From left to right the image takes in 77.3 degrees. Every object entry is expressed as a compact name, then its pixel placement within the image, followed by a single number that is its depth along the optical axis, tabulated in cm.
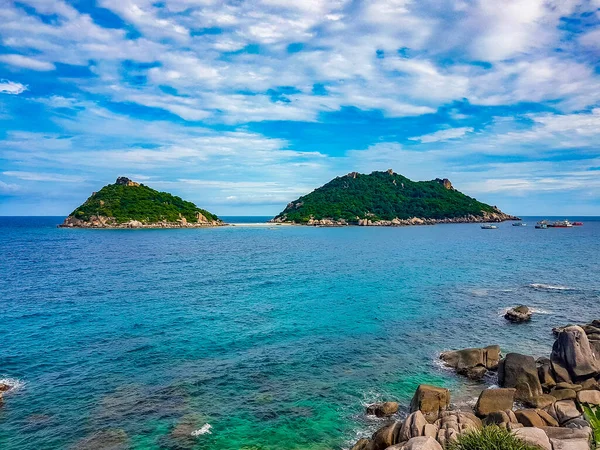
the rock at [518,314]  4597
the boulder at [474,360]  3181
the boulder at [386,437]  2044
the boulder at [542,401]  2563
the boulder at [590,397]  2438
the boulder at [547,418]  2169
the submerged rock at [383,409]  2571
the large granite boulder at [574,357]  2759
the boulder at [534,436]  1735
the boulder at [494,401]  2370
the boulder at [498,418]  2077
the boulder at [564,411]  2247
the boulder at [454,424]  1903
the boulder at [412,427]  1970
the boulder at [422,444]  1703
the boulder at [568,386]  2623
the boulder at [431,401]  2425
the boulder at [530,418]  2102
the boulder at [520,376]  2673
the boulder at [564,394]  2527
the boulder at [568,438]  1738
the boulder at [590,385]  2625
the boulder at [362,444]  2129
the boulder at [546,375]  2773
